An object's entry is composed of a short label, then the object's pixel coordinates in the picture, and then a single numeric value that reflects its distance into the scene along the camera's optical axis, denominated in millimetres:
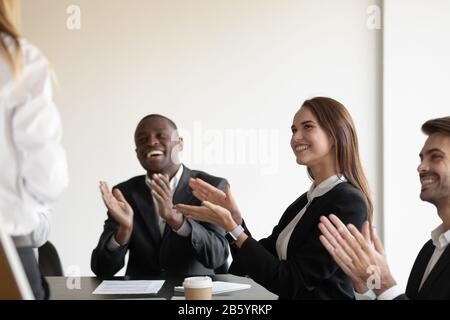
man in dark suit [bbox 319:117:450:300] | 1744
